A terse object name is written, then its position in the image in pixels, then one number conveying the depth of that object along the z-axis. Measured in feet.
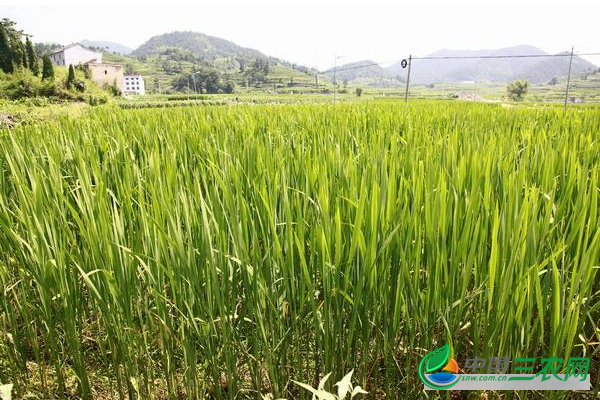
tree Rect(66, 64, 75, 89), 105.76
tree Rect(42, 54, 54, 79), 107.14
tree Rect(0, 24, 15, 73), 105.31
